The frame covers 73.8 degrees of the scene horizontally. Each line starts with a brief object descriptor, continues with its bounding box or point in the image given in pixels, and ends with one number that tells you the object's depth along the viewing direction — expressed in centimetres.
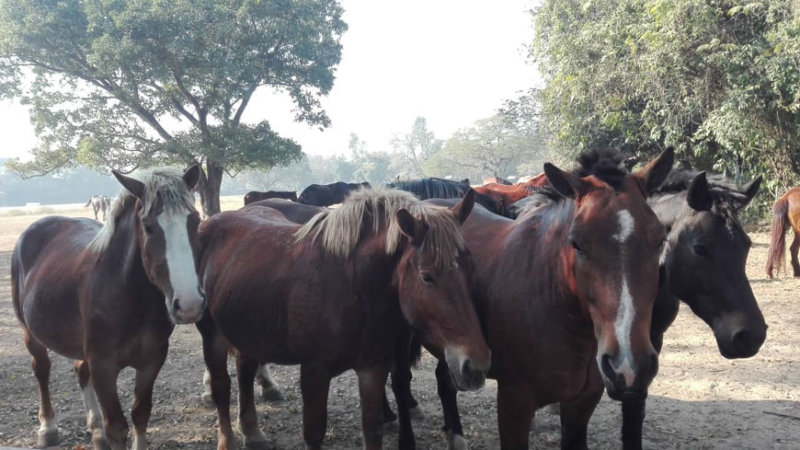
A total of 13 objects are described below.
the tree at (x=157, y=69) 1722
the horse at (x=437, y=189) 673
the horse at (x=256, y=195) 727
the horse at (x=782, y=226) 888
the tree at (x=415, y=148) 8881
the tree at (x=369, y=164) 8831
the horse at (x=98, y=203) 3345
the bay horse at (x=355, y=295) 259
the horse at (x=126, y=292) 293
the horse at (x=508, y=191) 746
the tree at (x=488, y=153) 5316
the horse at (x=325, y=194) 777
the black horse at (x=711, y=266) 264
